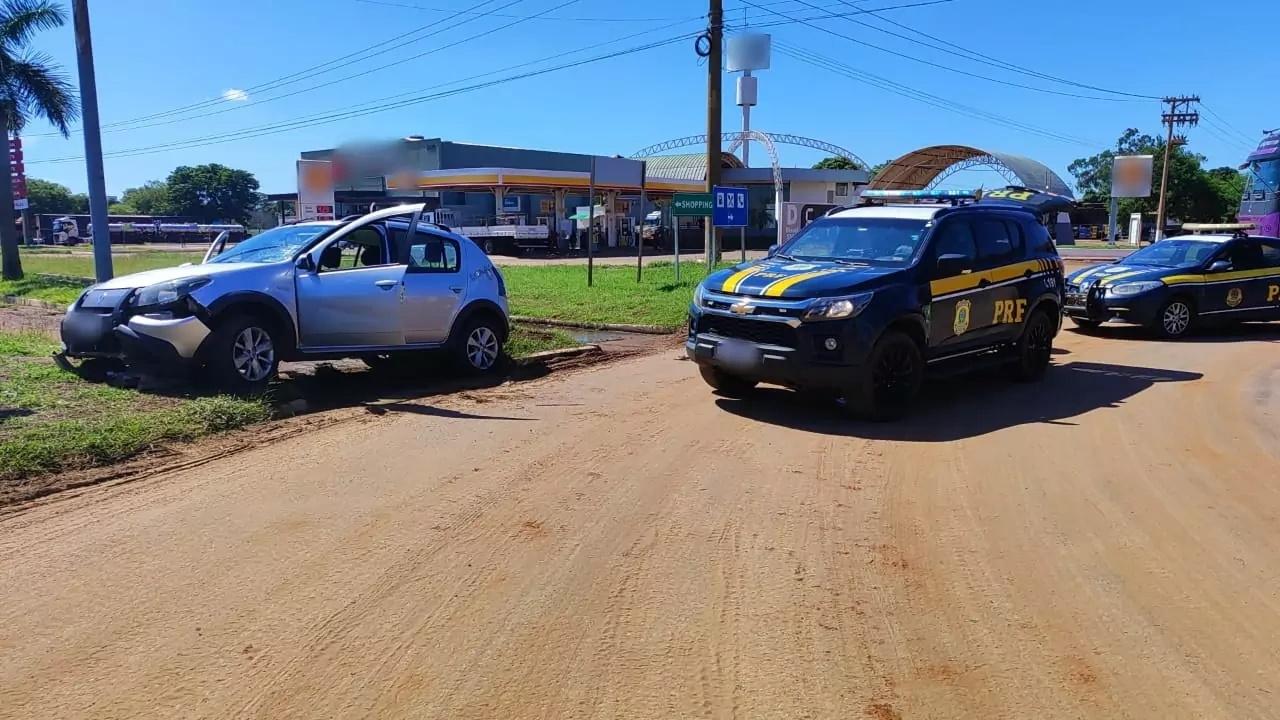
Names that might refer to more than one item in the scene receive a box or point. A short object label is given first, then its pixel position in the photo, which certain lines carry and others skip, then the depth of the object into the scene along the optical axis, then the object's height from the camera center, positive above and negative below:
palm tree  24.61 +3.78
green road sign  20.11 +0.62
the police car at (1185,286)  13.90 -0.77
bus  23.05 +1.21
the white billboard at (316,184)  16.88 +0.87
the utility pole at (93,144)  14.55 +1.37
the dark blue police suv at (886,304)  7.63 -0.61
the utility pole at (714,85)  19.36 +3.07
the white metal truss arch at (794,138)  51.62 +5.42
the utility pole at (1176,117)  59.55 +7.54
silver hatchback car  8.23 -0.69
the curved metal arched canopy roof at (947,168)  55.03 +4.09
